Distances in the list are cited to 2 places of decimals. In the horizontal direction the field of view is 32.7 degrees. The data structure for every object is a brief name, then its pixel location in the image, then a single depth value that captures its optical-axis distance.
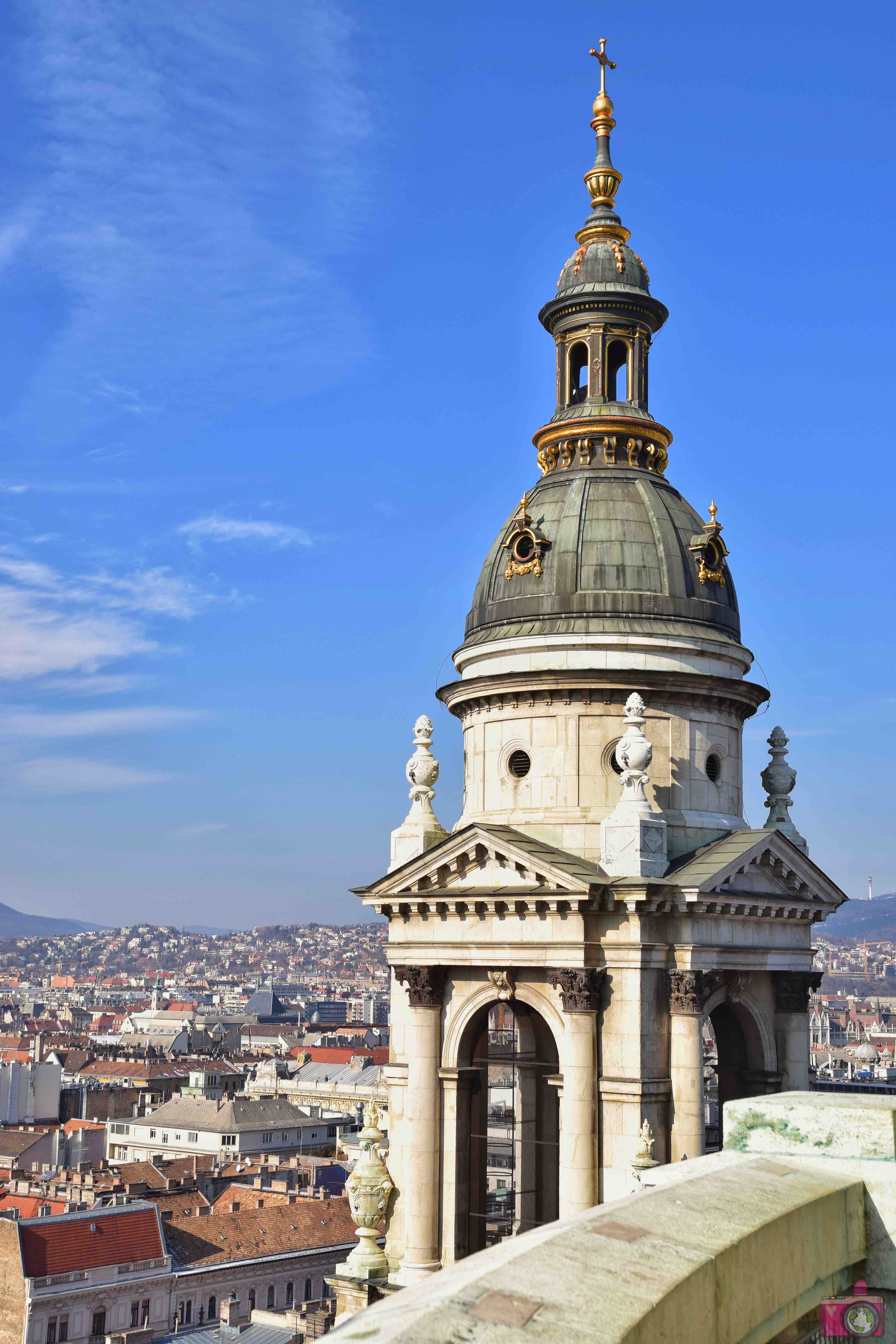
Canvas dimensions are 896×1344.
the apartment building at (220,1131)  167.88
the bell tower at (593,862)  32.09
